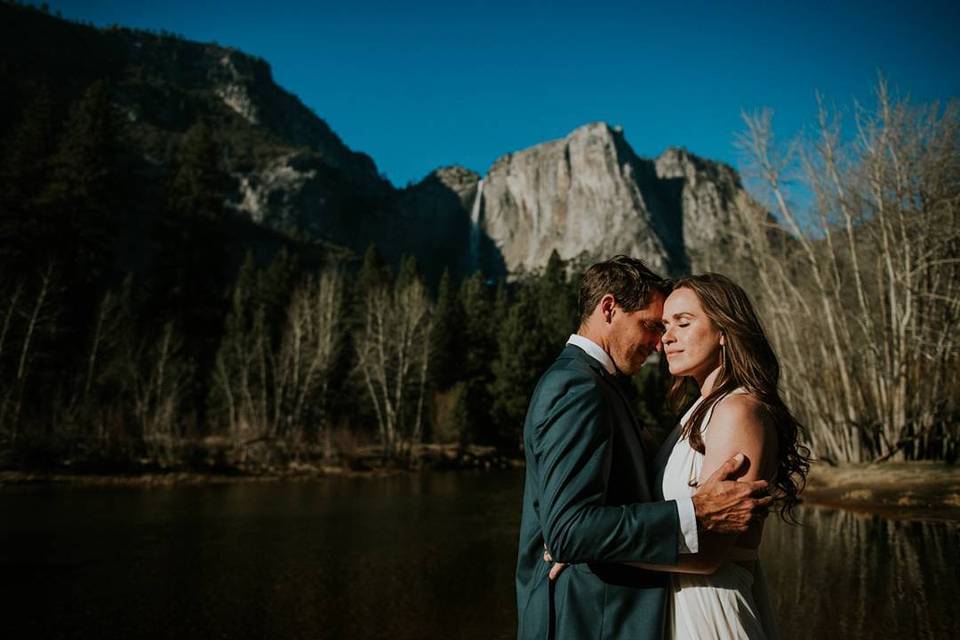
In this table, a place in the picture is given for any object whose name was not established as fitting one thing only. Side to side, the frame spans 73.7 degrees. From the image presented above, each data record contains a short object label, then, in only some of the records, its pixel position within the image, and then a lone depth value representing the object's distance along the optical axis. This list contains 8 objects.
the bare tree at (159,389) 24.64
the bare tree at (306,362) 30.94
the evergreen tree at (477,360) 36.75
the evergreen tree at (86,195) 38.25
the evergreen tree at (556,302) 46.94
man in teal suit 1.96
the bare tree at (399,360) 31.16
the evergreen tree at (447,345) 40.91
